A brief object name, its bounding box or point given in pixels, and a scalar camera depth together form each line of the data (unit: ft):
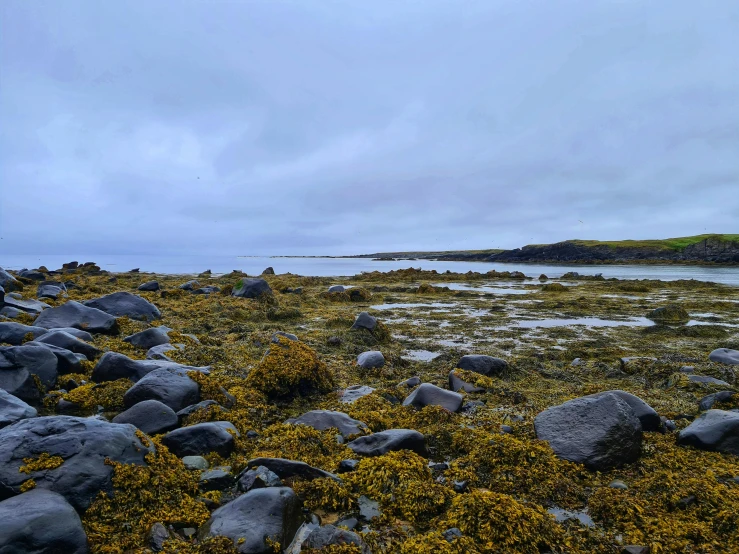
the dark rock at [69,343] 17.79
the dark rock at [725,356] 21.67
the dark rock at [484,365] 19.30
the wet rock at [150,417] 11.71
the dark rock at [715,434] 11.27
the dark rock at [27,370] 13.26
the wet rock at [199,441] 10.66
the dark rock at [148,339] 21.71
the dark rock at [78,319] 23.27
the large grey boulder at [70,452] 7.98
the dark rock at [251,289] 46.57
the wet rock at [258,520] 7.32
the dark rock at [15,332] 18.76
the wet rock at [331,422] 12.59
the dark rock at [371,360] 20.71
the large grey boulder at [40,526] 6.35
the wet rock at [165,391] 13.46
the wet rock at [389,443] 10.98
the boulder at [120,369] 15.29
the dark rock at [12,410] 10.40
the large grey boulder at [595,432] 10.78
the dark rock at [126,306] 30.01
